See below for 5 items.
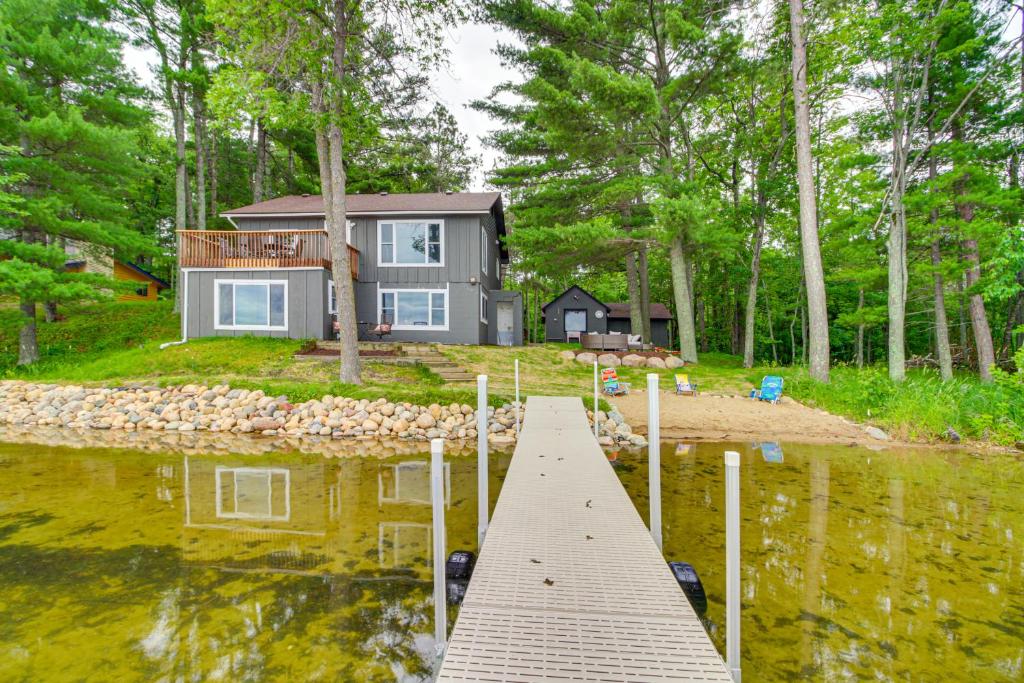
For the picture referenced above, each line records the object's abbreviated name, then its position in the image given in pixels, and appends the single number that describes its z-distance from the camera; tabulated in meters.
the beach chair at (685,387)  11.50
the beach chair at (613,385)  11.45
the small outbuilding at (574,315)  25.56
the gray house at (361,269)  13.95
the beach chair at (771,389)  10.91
